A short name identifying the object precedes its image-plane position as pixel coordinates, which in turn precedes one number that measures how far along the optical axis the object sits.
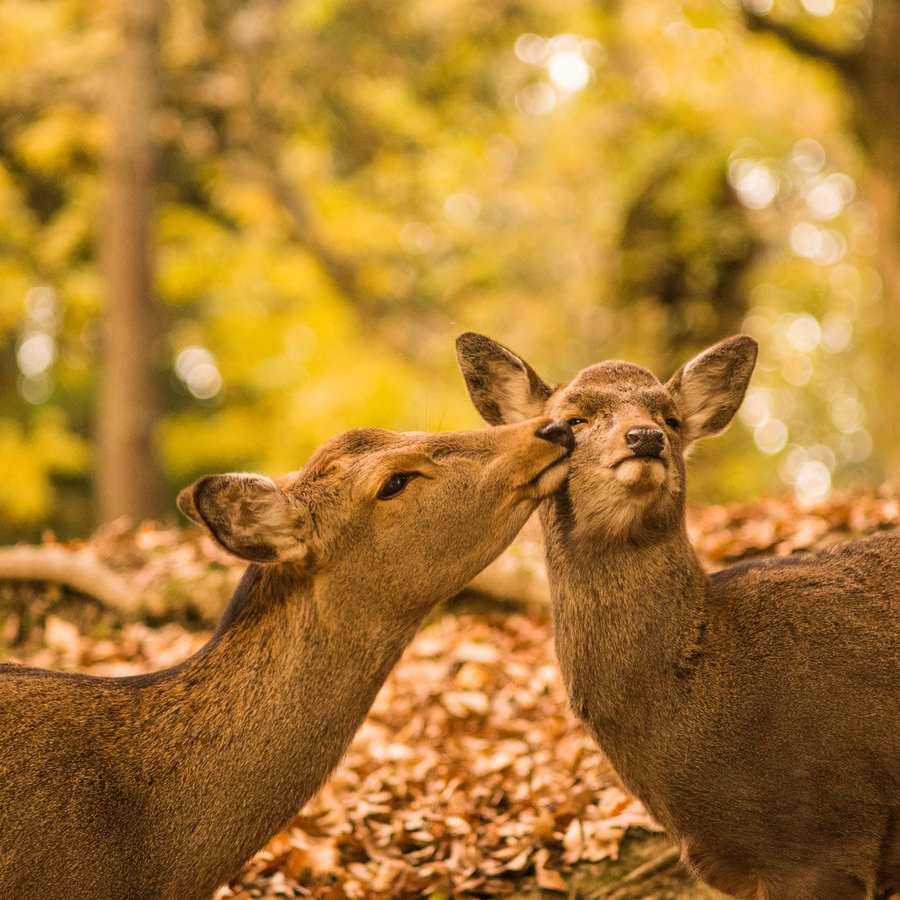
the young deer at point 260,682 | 7.09
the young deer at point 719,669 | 7.57
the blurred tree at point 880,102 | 24.48
